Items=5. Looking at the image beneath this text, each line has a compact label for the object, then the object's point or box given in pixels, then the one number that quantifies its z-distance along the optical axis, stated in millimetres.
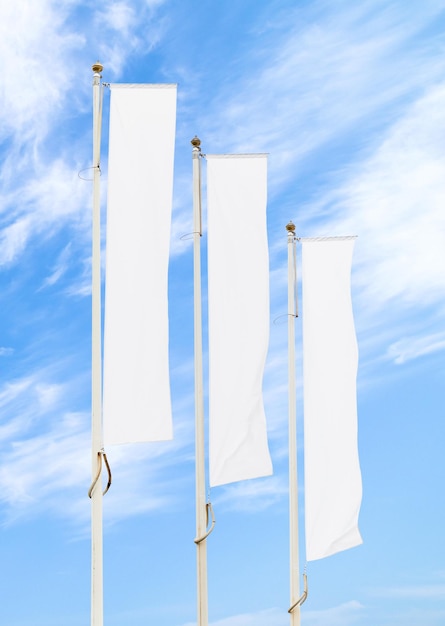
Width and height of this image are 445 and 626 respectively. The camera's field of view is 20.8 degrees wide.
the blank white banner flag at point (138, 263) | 18531
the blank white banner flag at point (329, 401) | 21625
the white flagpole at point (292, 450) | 21359
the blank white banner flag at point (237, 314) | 20328
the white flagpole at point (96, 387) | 17672
